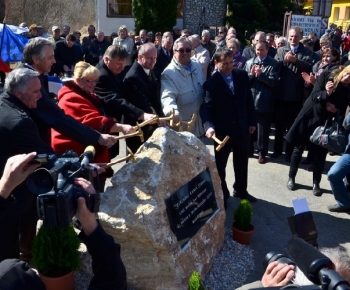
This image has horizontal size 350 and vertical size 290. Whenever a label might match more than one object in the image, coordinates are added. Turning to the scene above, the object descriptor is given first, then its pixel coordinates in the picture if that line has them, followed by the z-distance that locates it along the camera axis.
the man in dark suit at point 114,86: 4.62
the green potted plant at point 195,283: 3.13
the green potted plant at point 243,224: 4.51
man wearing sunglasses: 4.93
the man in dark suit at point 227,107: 4.98
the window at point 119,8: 23.59
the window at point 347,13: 35.12
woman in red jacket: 4.15
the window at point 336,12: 36.62
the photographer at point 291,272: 1.58
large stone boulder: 3.45
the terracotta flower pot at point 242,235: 4.51
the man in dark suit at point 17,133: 3.22
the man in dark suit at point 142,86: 4.86
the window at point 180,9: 24.23
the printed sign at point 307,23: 12.20
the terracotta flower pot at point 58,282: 3.45
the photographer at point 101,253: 1.78
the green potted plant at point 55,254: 3.43
